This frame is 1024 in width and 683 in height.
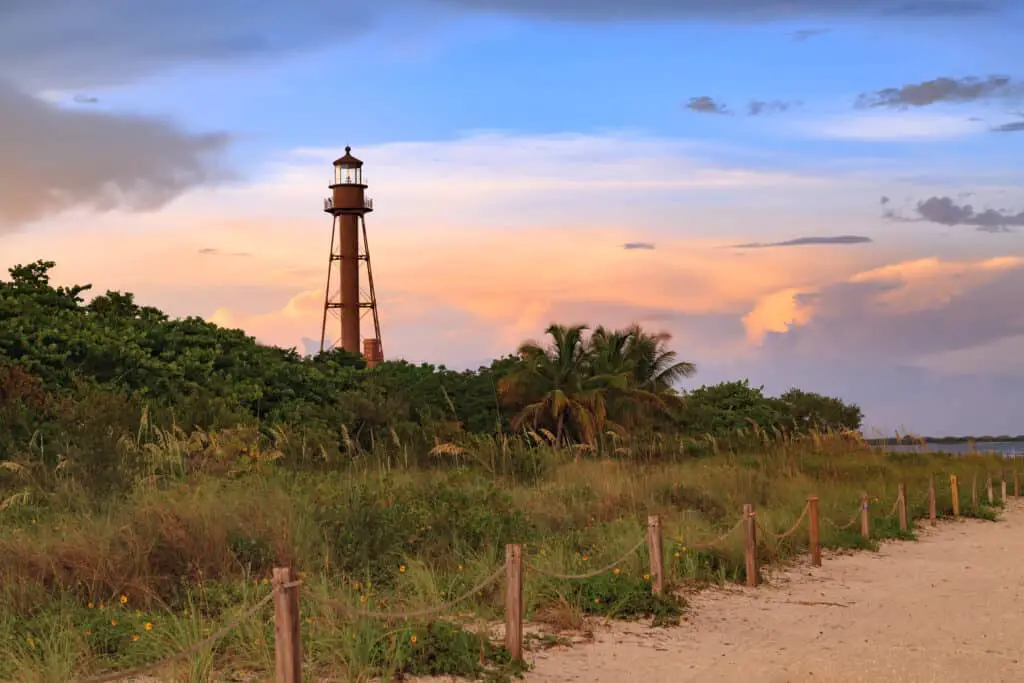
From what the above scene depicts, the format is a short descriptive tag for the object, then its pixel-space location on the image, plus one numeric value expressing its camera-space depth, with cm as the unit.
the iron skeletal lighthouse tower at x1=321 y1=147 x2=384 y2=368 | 5591
